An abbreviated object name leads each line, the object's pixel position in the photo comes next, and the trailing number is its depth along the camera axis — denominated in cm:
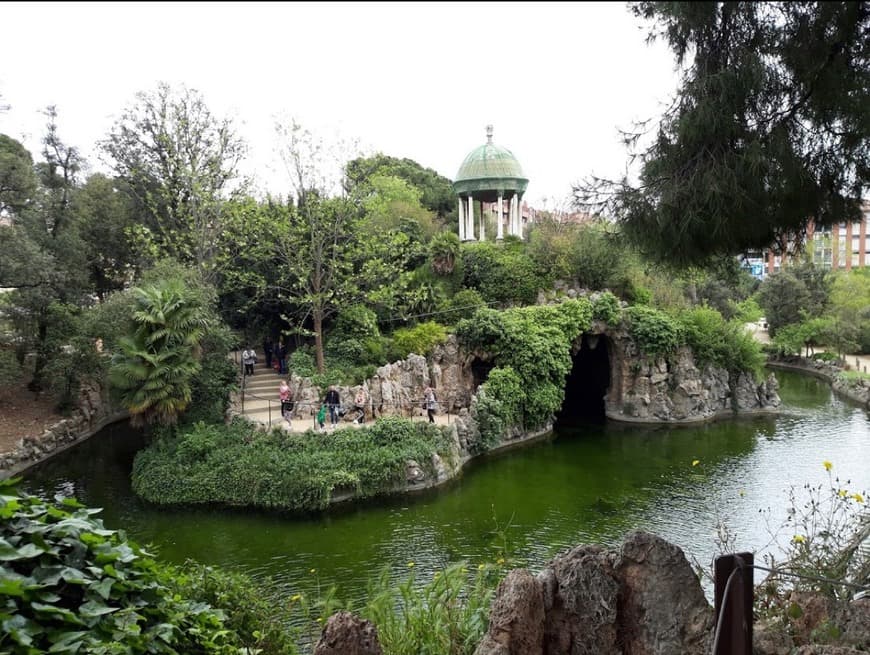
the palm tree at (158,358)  1505
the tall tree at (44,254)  1778
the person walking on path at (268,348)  2267
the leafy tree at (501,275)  2378
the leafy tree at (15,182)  1786
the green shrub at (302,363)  1852
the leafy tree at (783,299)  3566
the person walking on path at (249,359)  2089
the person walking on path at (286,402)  1646
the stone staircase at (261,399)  1723
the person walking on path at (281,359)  2167
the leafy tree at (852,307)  3222
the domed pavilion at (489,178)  2738
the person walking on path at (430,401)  1716
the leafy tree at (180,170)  2017
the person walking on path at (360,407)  1652
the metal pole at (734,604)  344
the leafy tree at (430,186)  3928
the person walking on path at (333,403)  1627
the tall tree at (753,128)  530
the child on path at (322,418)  1600
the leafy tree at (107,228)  2312
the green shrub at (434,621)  541
